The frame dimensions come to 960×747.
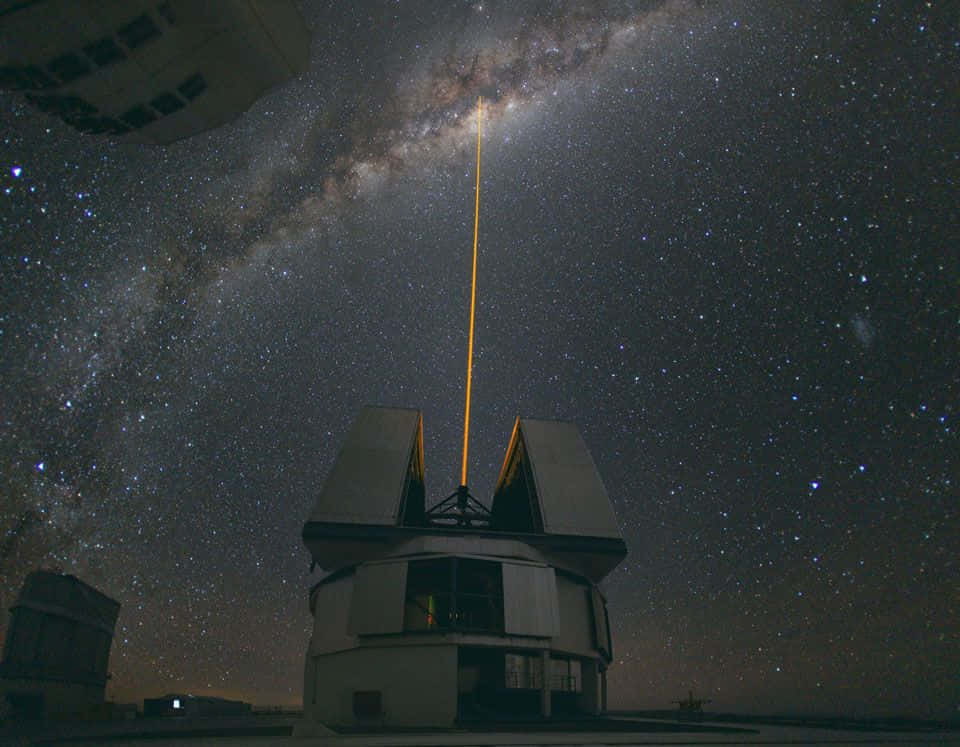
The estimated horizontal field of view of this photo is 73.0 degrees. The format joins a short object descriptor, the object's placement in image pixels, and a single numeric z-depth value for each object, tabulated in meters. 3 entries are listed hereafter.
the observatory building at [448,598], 19.84
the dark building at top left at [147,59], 10.92
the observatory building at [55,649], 25.80
